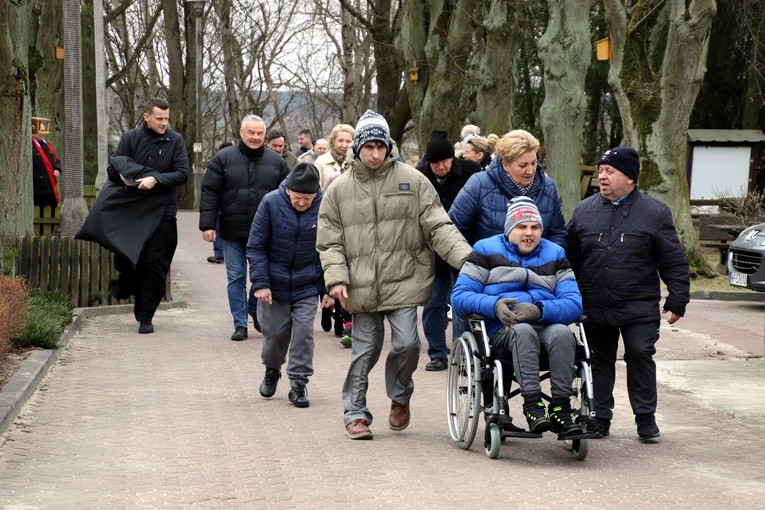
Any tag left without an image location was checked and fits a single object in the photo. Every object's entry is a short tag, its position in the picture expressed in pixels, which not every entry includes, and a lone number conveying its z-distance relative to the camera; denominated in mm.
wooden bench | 19969
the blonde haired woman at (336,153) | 13203
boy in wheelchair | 7418
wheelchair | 7422
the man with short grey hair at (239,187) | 12750
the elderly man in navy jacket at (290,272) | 9414
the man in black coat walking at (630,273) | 8078
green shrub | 11336
